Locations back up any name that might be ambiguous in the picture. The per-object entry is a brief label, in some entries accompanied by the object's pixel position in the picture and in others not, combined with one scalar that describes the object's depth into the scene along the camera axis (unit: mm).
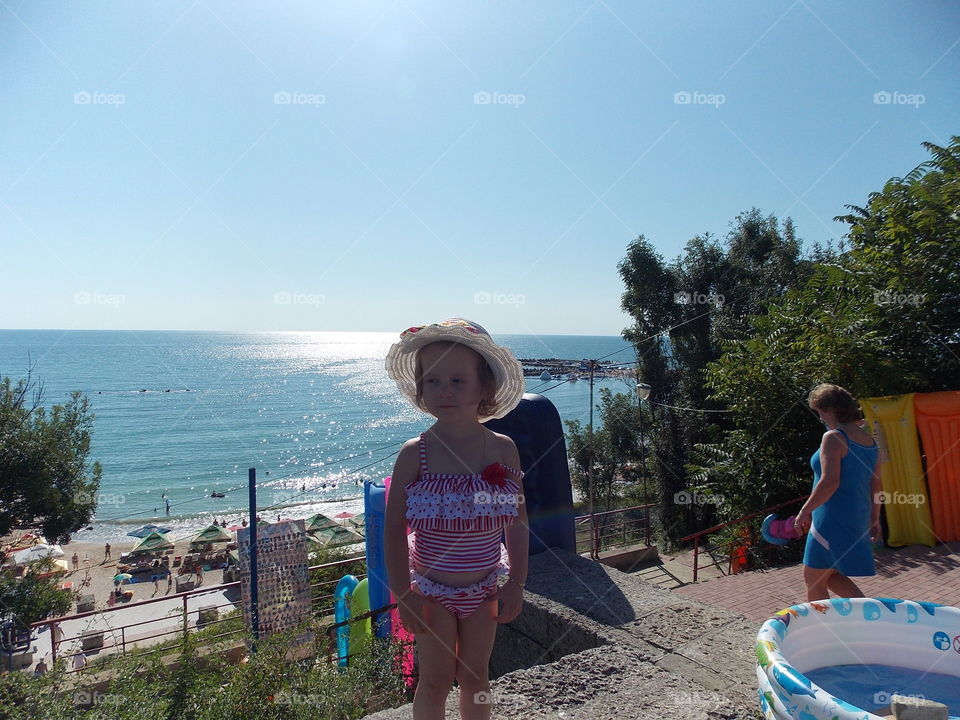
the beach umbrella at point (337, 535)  29125
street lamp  14964
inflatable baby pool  2549
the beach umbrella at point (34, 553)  22675
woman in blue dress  3285
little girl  2016
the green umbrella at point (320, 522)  30812
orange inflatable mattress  6203
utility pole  9241
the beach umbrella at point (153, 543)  30672
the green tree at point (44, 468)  18156
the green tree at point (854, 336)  7090
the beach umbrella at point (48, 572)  15992
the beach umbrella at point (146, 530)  37472
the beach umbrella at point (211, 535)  30516
